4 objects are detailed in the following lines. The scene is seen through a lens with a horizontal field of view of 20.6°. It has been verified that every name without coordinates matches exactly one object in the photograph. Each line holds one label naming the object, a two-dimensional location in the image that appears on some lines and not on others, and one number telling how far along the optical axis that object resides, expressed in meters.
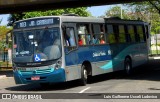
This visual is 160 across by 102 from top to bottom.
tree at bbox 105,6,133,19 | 101.16
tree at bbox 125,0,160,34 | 57.26
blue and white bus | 17.00
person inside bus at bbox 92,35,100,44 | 19.73
